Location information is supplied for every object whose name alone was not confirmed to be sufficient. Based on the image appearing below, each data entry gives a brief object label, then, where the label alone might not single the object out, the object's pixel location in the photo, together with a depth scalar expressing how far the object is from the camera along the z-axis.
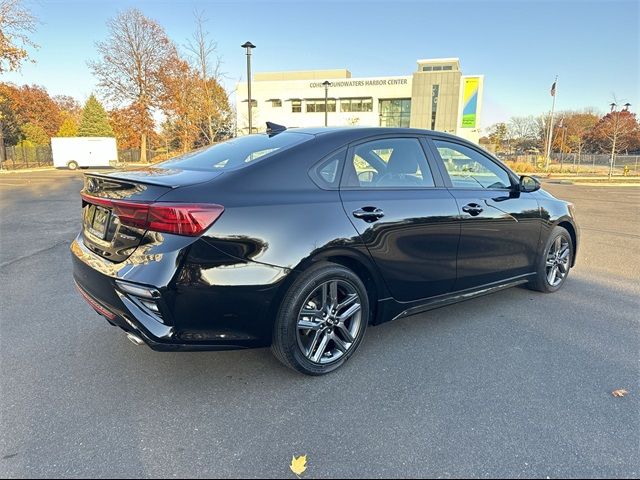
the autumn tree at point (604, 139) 52.98
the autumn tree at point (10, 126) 43.03
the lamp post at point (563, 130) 61.03
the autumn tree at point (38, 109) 52.31
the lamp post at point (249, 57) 13.20
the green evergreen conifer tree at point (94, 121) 52.66
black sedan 2.47
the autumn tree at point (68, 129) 52.84
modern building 53.81
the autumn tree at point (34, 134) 48.22
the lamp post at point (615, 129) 26.34
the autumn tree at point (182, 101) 23.65
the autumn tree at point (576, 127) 66.94
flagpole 32.28
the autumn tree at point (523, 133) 72.38
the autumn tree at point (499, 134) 75.05
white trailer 36.06
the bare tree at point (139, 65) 39.53
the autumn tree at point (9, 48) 25.05
